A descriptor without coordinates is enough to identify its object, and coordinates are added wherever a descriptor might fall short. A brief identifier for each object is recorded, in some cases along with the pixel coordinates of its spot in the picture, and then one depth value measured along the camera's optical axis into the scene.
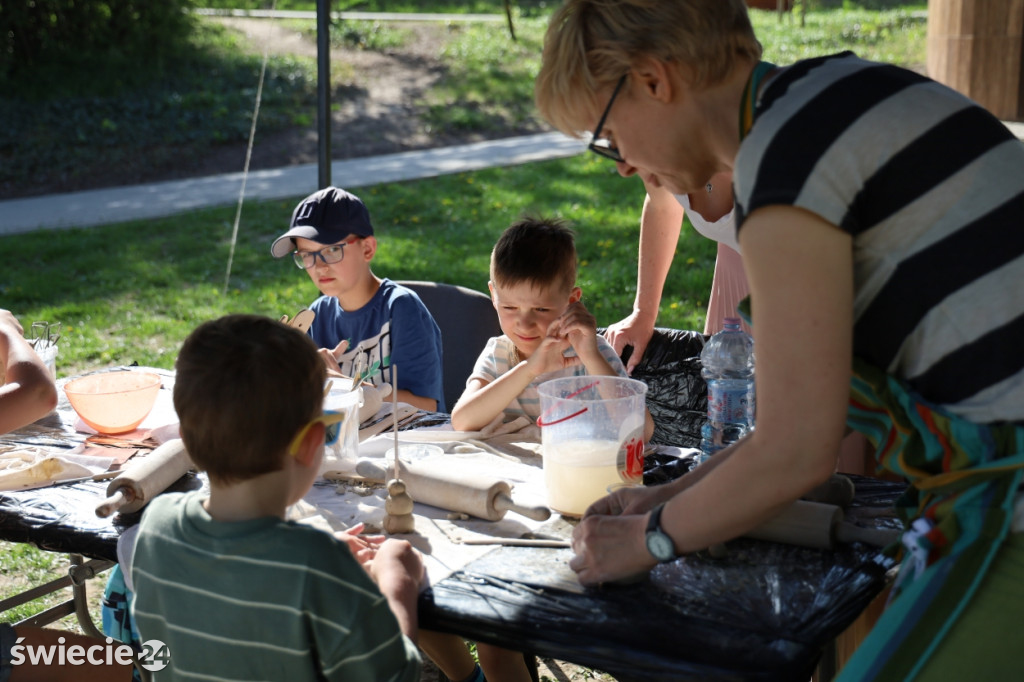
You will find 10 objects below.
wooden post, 6.71
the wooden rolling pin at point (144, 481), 1.89
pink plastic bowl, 2.33
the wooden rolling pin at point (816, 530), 1.65
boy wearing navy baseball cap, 3.03
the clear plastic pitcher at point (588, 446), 1.84
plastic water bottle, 2.14
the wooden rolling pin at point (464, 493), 1.83
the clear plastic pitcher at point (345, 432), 2.06
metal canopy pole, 3.88
